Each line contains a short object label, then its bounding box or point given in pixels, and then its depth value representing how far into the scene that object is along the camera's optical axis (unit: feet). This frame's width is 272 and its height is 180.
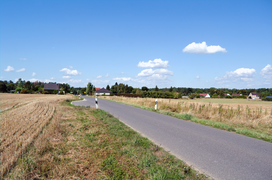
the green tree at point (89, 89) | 285.64
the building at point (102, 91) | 304.75
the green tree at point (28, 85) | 315.37
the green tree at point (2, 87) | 253.61
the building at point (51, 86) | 355.89
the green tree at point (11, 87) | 309.08
